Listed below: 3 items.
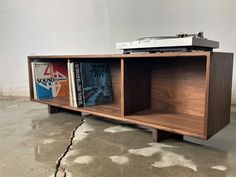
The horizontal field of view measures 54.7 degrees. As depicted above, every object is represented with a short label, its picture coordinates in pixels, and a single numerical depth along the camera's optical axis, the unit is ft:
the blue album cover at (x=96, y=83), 4.95
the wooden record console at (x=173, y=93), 3.22
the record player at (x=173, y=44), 3.28
